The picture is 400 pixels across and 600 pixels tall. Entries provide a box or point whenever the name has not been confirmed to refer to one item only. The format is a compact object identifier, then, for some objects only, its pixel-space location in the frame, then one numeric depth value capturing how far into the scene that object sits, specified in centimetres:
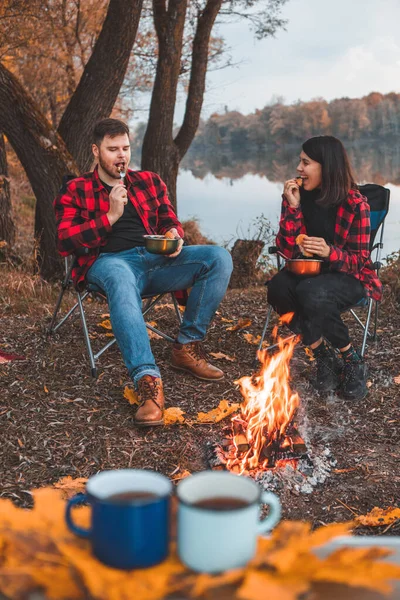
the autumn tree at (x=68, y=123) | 532
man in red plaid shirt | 339
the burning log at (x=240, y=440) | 258
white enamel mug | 89
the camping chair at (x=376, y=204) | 395
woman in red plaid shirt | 337
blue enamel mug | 89
